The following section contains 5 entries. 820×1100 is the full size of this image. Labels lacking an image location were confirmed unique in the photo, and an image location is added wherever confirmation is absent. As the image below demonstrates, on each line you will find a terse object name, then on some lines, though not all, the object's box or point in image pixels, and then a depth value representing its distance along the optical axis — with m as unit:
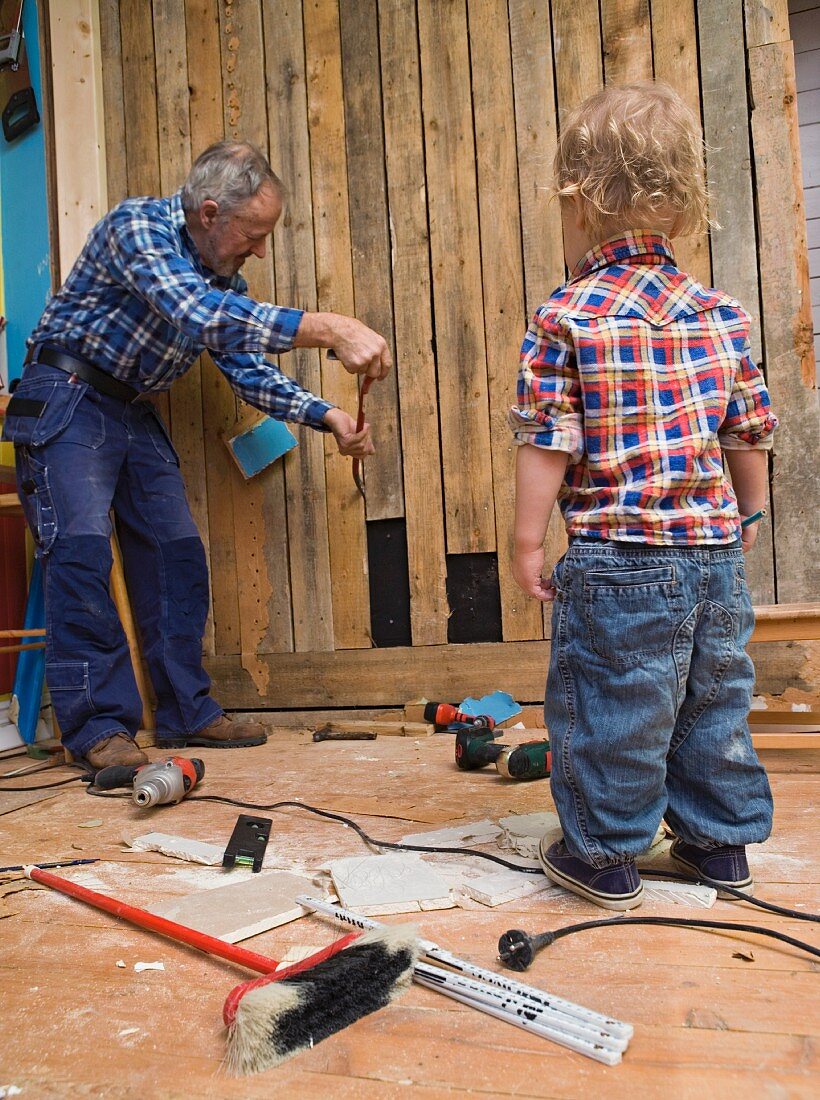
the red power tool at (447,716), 2.73
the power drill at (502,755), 2.03
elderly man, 2.43
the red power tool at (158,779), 1.91
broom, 0.89
